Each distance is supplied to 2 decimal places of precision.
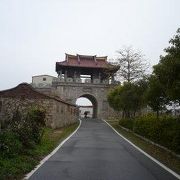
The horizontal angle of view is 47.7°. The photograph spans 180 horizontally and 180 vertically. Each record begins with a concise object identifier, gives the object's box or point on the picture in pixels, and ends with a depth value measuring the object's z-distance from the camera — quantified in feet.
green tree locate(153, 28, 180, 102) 24.48
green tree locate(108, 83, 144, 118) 68.18
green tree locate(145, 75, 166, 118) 40.02
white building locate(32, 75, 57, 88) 132.37
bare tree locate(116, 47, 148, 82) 82.64
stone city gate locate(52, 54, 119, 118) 117.47
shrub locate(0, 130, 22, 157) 19.89
